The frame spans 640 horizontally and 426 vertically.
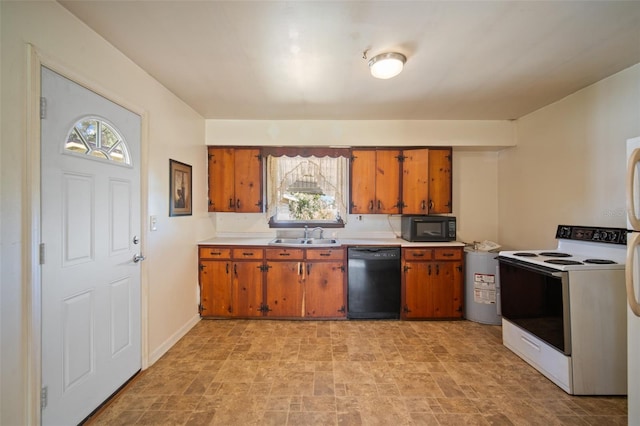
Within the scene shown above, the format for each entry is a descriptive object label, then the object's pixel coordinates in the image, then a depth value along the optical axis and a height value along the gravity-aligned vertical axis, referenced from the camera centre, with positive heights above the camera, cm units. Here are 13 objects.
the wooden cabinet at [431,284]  308 -88
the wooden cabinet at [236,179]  335 +48
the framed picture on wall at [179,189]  251 +28
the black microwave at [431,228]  322 -20
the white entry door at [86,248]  139 -21
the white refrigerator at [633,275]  136 -35
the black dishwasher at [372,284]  308 -88
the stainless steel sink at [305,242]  311 -37
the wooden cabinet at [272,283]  308 -86
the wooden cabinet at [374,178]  334 +48
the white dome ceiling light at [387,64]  182 +111
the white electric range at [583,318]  184 -81
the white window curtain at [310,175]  350 +55
